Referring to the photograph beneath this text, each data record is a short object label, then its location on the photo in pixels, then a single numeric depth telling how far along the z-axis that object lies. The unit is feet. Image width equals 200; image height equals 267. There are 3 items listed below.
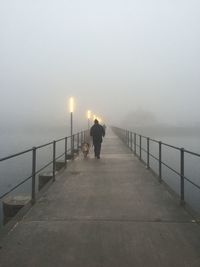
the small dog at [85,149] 34.69
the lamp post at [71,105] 39.53
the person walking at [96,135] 33.27
